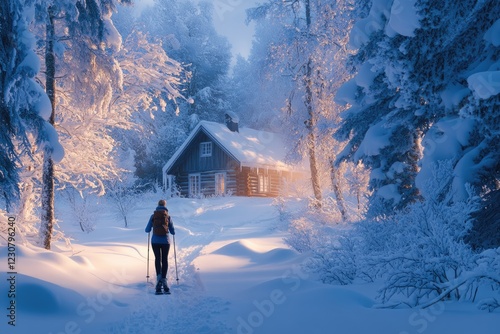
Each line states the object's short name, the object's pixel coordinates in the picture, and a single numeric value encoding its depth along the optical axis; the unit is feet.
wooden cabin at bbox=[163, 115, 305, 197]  102.17
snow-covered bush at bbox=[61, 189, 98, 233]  63.16
